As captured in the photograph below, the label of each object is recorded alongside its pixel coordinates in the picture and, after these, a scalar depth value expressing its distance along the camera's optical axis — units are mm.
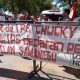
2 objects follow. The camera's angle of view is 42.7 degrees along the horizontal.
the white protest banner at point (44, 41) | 2502
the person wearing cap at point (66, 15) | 3305
